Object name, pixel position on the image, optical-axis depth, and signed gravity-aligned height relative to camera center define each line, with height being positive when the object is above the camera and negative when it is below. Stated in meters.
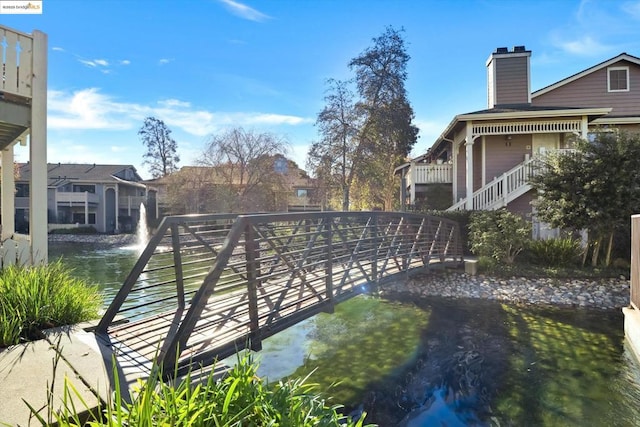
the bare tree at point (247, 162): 19.81 +2.52
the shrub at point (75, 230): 26.95 -1.53
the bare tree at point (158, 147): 33.06 +5.60
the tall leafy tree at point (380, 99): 17.69 +5.32
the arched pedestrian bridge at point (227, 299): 3.17 -1.08
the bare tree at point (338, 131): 17.61 +3.67
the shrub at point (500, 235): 9.63 -0.69
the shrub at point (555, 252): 9.81 -1.16
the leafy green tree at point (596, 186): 8.53 +0.53
